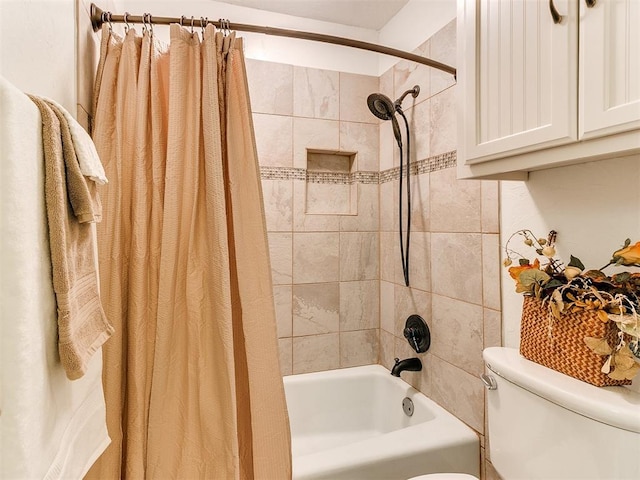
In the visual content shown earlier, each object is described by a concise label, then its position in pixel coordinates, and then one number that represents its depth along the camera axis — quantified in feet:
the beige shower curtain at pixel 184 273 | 3.40
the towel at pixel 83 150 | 1.81
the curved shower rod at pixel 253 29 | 3.76
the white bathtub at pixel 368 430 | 4.08
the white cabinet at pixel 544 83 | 2.24
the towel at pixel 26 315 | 1.32
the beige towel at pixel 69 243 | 1.62
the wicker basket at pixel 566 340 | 2.69
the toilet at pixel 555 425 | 2.39
